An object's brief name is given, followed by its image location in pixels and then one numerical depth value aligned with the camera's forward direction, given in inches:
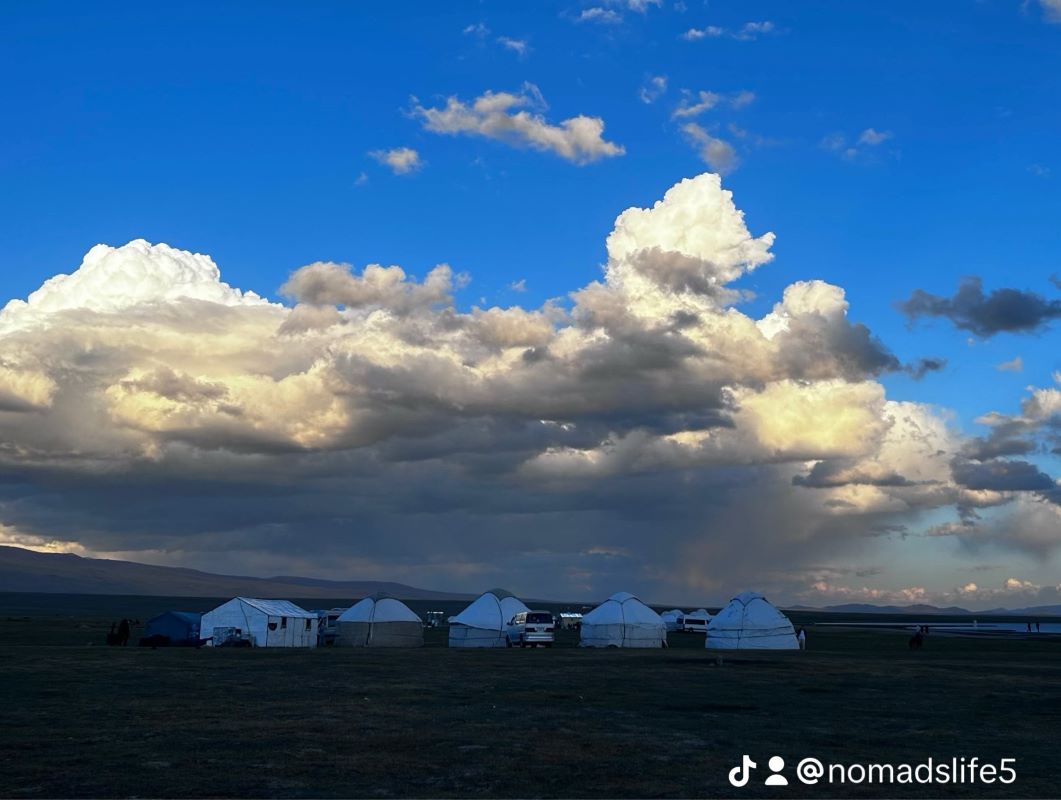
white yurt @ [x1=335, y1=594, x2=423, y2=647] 2854.3
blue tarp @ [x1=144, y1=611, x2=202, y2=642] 2650.1
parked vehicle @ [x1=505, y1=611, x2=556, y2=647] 2748.5
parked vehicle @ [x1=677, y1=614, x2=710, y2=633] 4291.3
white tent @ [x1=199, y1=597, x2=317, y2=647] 2709.2
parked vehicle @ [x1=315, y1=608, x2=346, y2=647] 2950.3
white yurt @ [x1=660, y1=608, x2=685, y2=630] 4397.1
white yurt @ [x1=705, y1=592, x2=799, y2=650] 2760.8
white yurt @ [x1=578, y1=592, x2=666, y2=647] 2960.1
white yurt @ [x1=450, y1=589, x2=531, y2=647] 2935.5
